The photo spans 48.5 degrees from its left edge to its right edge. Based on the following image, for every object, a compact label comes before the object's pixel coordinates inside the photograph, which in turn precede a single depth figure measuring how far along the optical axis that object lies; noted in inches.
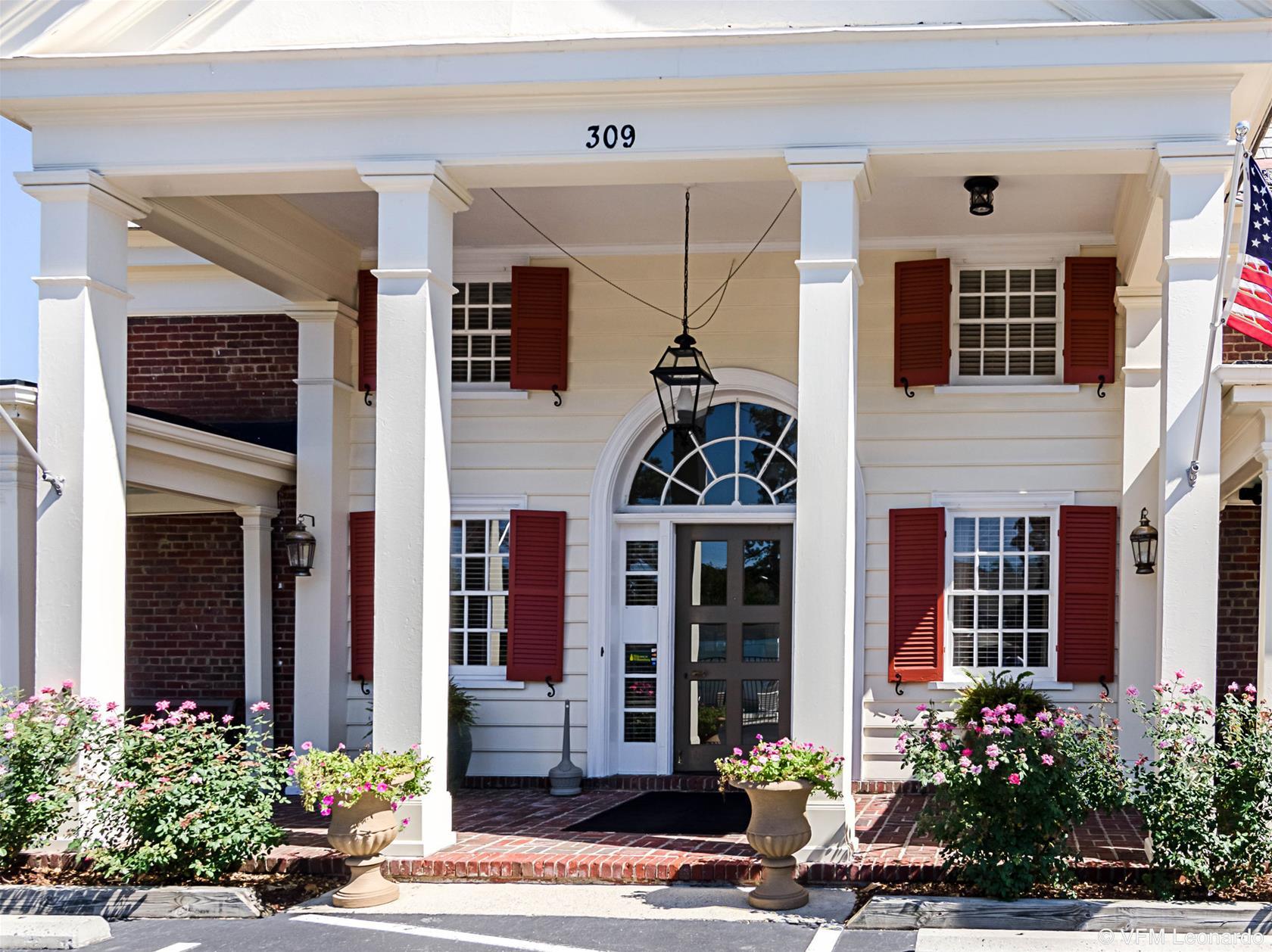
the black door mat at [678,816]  372.5
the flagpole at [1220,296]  299.3
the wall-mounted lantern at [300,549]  455.5
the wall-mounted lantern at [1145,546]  413.7
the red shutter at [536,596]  462.3
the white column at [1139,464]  421.4
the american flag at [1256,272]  292.2
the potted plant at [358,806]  304.2
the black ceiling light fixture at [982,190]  384.8
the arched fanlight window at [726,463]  466.0
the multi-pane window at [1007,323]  450.9
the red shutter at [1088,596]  432.5
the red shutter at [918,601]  443.5
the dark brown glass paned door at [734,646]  464.4
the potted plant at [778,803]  297.4
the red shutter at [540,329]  467.5
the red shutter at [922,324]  446.6
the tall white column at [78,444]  342.6
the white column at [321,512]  465.7
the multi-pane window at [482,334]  480.1
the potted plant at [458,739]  446.6
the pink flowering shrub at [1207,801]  282.4
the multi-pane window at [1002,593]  445.1
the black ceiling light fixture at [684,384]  419.5
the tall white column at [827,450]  319.9
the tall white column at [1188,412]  311.1
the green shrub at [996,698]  403.9
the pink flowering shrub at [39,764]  316.5
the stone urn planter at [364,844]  304.5
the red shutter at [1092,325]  438.0
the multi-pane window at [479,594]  473.7
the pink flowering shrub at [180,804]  310.2
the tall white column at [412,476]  331.6
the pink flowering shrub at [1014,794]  285.0
